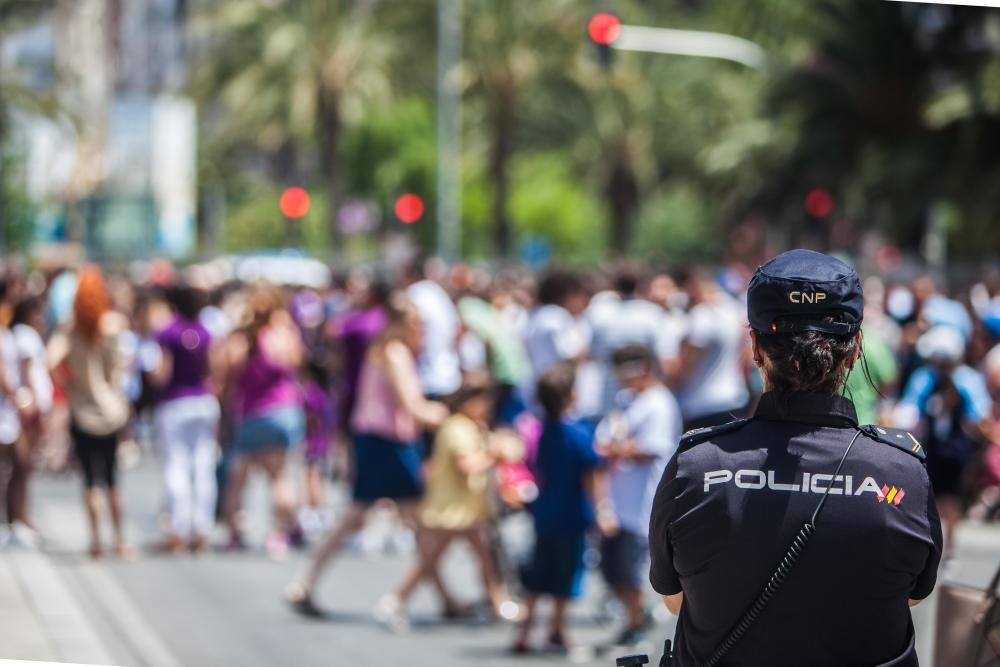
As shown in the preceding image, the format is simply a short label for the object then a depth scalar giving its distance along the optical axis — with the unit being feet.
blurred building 130.31
